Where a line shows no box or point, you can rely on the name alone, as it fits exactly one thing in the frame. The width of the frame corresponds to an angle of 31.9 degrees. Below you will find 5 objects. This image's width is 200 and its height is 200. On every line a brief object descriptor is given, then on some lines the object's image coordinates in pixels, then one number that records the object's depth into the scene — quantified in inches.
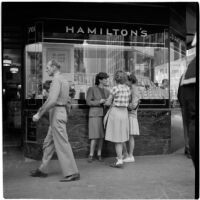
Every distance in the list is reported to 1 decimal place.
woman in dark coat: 252.6
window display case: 263.1
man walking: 196.4
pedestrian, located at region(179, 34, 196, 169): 148.2
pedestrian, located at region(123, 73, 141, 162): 249.4
